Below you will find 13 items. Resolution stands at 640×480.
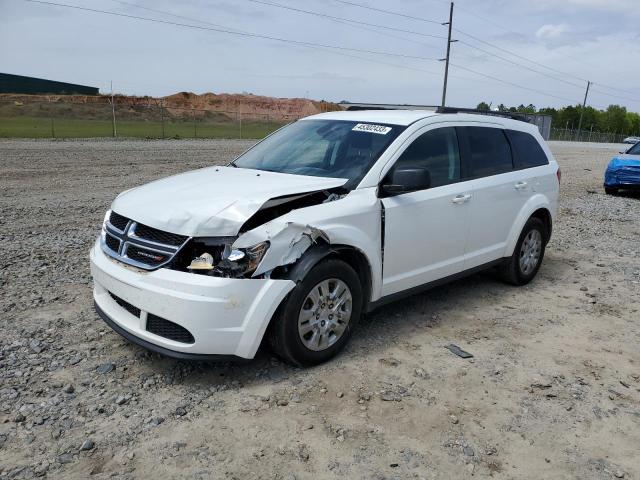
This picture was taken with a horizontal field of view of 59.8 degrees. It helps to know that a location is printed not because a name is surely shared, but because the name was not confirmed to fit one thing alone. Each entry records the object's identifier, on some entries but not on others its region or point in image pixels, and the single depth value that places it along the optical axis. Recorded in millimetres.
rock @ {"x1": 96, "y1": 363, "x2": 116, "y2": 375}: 3816
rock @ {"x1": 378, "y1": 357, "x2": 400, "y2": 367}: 4113
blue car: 13133
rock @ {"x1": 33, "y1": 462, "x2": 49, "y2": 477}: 2791
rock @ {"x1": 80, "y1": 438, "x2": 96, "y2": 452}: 2994
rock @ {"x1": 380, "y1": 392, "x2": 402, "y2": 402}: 3621
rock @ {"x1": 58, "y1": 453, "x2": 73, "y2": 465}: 2896
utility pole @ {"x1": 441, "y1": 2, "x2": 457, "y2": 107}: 47831
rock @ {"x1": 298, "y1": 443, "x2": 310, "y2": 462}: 3008
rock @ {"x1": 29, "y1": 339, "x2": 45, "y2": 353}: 4059
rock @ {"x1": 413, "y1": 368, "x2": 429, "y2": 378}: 3966
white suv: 3475
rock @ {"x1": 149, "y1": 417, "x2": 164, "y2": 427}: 3258
